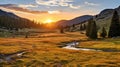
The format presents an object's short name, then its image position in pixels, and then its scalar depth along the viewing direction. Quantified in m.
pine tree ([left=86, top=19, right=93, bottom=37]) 157.02
